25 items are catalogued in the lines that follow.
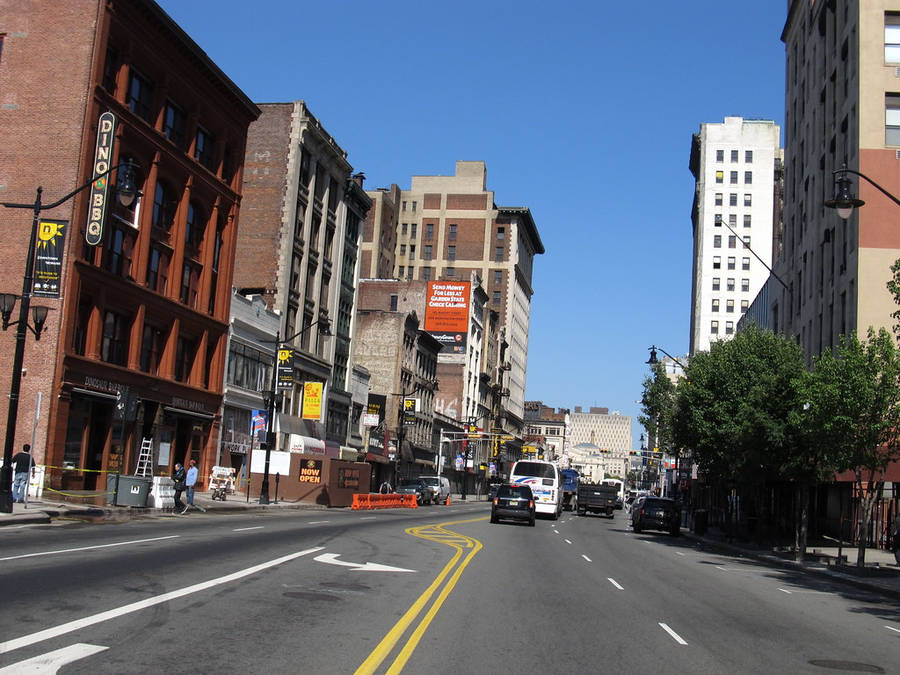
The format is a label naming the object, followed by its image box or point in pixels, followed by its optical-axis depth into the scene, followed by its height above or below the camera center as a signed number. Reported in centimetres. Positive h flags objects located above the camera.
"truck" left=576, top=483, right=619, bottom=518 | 6612 -250
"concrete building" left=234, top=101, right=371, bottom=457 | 6028 +1354
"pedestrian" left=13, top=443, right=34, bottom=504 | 2822 -147
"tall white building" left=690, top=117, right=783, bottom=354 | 12069 +3372
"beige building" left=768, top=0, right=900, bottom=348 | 4072 +1558
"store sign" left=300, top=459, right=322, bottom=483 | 5162 -152
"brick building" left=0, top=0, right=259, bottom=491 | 3578 +876
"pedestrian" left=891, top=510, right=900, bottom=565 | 2712 -171
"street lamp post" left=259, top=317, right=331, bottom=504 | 4409 +5
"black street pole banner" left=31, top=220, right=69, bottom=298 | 2738 +491
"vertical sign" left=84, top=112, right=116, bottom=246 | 3606 +1000
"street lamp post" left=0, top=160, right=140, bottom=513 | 2439 +267
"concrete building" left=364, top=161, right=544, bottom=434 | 13838 +3275
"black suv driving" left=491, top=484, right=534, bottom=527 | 4144 -215
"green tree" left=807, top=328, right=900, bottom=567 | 2608 +208
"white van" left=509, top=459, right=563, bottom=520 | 4931 -111
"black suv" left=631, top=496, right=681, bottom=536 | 4456 -228
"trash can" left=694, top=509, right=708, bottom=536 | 4625 -250
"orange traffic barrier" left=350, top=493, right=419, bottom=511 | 5322 -325
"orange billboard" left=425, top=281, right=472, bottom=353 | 11288 +1744
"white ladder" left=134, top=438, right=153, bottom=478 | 4128 -126
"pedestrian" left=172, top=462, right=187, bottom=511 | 3319 -181
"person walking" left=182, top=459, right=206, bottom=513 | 3462 -167
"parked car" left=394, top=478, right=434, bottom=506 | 6644 -289
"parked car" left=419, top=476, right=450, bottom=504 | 7181 -273
